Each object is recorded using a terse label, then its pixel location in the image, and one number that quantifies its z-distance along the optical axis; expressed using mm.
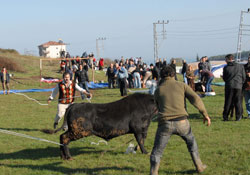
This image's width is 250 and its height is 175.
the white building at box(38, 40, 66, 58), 98625
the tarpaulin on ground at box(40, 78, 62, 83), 30625
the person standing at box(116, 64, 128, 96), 20188
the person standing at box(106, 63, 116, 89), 25058
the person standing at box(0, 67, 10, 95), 23188
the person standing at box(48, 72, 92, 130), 9538
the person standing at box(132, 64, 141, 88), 24719
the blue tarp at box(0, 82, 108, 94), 25172
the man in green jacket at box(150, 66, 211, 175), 5652
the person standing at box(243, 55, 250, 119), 11453
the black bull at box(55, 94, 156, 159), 7082
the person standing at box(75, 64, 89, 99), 19453
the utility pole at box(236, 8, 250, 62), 41669
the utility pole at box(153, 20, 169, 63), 54231
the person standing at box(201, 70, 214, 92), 19047
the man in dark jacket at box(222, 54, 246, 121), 10969
